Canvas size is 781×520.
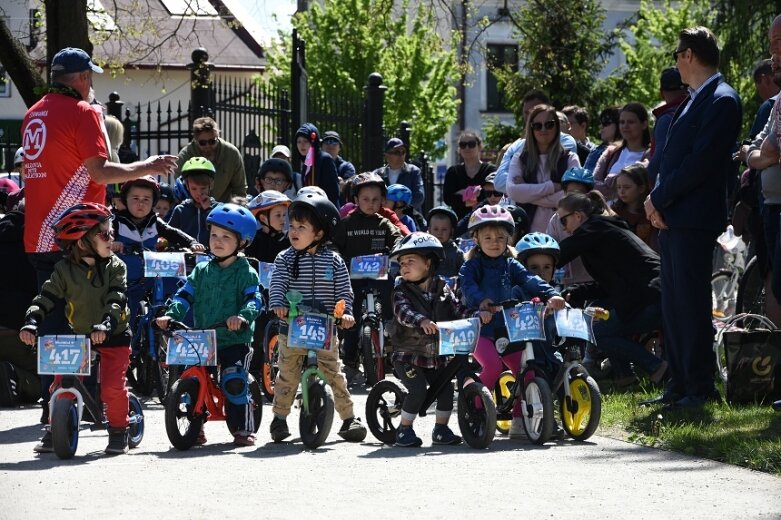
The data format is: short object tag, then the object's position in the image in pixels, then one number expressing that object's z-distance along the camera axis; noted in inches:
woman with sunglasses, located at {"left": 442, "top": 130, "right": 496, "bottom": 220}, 651.5
